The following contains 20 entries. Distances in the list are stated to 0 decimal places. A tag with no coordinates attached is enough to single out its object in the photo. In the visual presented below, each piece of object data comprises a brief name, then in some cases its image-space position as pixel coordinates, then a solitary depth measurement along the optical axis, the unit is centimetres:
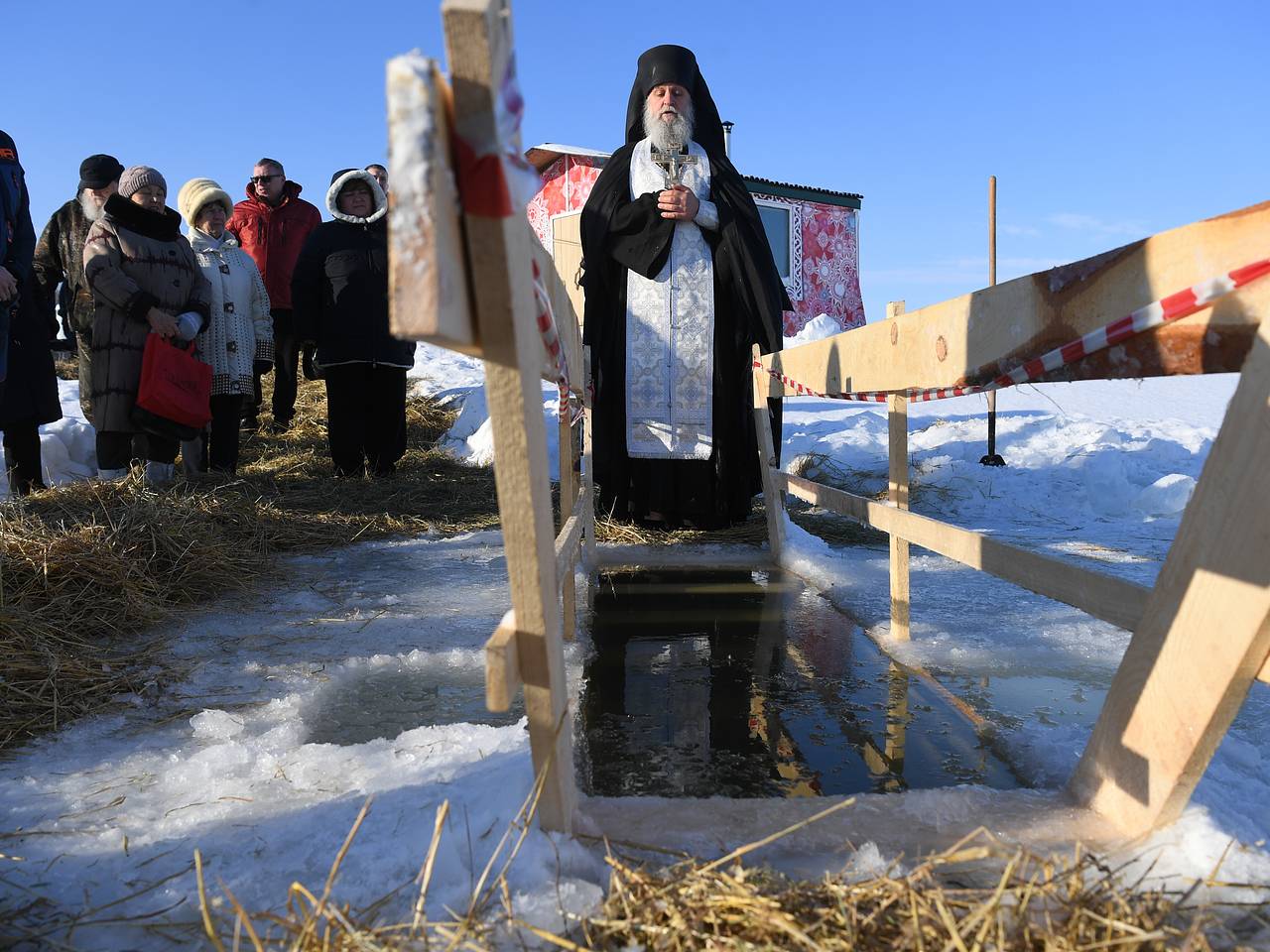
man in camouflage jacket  537
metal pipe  836
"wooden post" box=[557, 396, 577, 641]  349
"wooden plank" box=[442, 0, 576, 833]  94
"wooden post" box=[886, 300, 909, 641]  294
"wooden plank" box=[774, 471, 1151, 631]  163
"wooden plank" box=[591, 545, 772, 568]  429
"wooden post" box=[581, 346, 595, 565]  408
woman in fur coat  497
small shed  1556
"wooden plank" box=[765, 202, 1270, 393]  133
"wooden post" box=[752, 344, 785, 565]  443
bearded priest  514
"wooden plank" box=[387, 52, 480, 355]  92
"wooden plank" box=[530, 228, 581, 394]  167
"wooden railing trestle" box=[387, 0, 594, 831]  93
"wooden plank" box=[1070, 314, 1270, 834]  130
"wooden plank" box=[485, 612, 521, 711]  121
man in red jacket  791
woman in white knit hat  587
